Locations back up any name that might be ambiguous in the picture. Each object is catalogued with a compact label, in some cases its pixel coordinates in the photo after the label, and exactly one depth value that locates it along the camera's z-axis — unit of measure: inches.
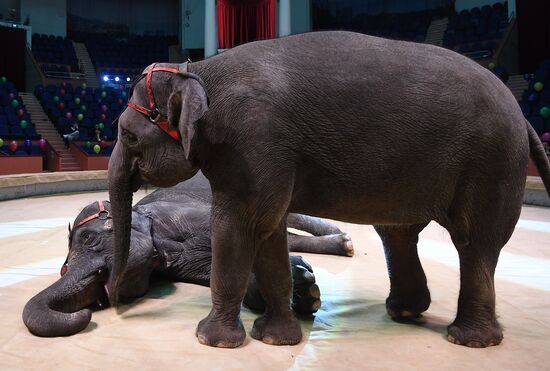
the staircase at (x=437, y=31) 749.8
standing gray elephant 72.7
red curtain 670.5
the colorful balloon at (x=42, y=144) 456.1
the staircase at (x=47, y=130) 477.7
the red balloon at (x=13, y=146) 407.5
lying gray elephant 83.5
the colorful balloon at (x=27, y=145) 436.8
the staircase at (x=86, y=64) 811.8
